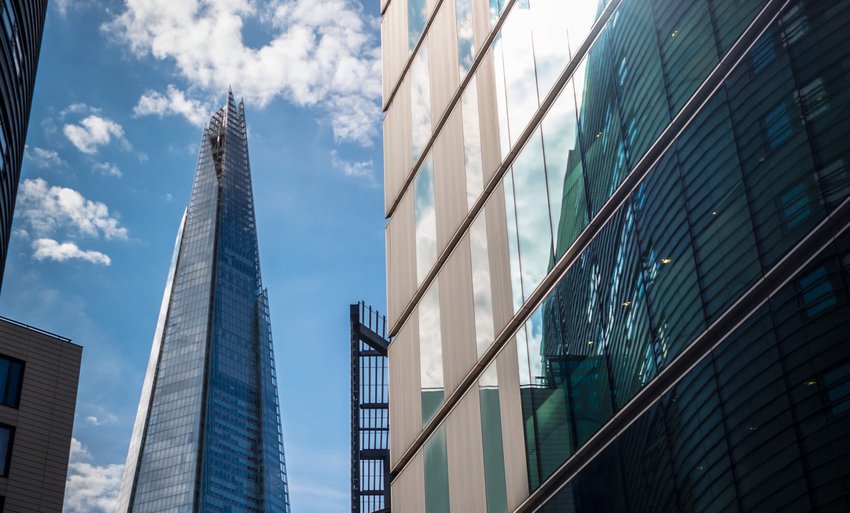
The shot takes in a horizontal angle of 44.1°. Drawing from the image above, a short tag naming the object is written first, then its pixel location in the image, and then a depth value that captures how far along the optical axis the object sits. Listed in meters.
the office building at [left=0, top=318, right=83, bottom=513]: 41.69
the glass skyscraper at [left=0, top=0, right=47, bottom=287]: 39.88
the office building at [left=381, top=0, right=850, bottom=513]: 11.27
